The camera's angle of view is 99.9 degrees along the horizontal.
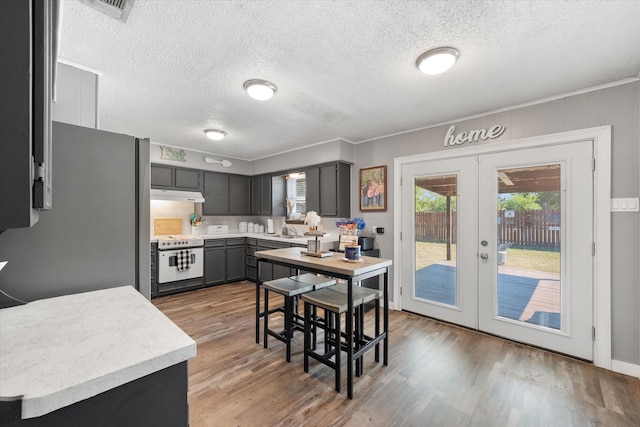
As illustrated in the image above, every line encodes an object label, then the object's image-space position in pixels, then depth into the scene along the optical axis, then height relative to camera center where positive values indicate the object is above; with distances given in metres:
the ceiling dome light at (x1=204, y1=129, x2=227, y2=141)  3.71 +1.11
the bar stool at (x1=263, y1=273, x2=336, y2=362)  2.44 -0.71
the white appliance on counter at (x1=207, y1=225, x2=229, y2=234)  5.34 -0.32
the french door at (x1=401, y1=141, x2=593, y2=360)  2.52 -0.32
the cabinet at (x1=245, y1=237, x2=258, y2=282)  5.19 -0.88
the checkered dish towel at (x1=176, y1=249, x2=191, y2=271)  4.38 -0.77
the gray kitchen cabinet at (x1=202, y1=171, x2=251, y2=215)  5.19 +0.39
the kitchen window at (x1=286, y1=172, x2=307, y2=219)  5.14 +0.34
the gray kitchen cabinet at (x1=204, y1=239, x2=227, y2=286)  4.82 -0.89
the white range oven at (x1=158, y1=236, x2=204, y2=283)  4.25 -0.73
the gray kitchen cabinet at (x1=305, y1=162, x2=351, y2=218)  4.14 +0.39
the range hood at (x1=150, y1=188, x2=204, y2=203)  4.41 +0.30
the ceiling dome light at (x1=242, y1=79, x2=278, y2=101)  2.33 +1.10
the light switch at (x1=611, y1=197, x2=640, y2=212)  2.24 +0.09
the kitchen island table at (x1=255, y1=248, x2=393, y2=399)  1.99 -0.45
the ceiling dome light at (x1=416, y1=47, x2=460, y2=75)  1.86 +1.10
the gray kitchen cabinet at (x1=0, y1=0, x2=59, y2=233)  0.49 +0.18
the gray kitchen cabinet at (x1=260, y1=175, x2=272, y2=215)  5.40 +0.38
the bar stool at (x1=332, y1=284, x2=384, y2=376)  2.24 -0.90
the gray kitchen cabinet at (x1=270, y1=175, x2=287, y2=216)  5.35 +0.37
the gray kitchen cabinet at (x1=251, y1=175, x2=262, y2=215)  5.65 +0.42
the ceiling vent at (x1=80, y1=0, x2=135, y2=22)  1.44 +1.13
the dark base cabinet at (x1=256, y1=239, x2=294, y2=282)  4.47 -0.94
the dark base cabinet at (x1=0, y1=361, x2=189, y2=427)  0.63 -0.51
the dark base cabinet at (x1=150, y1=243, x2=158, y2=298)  4.18 -0.90
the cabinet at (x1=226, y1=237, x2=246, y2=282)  5.13 -0.90
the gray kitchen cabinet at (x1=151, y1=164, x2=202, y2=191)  4.49 +0.62
